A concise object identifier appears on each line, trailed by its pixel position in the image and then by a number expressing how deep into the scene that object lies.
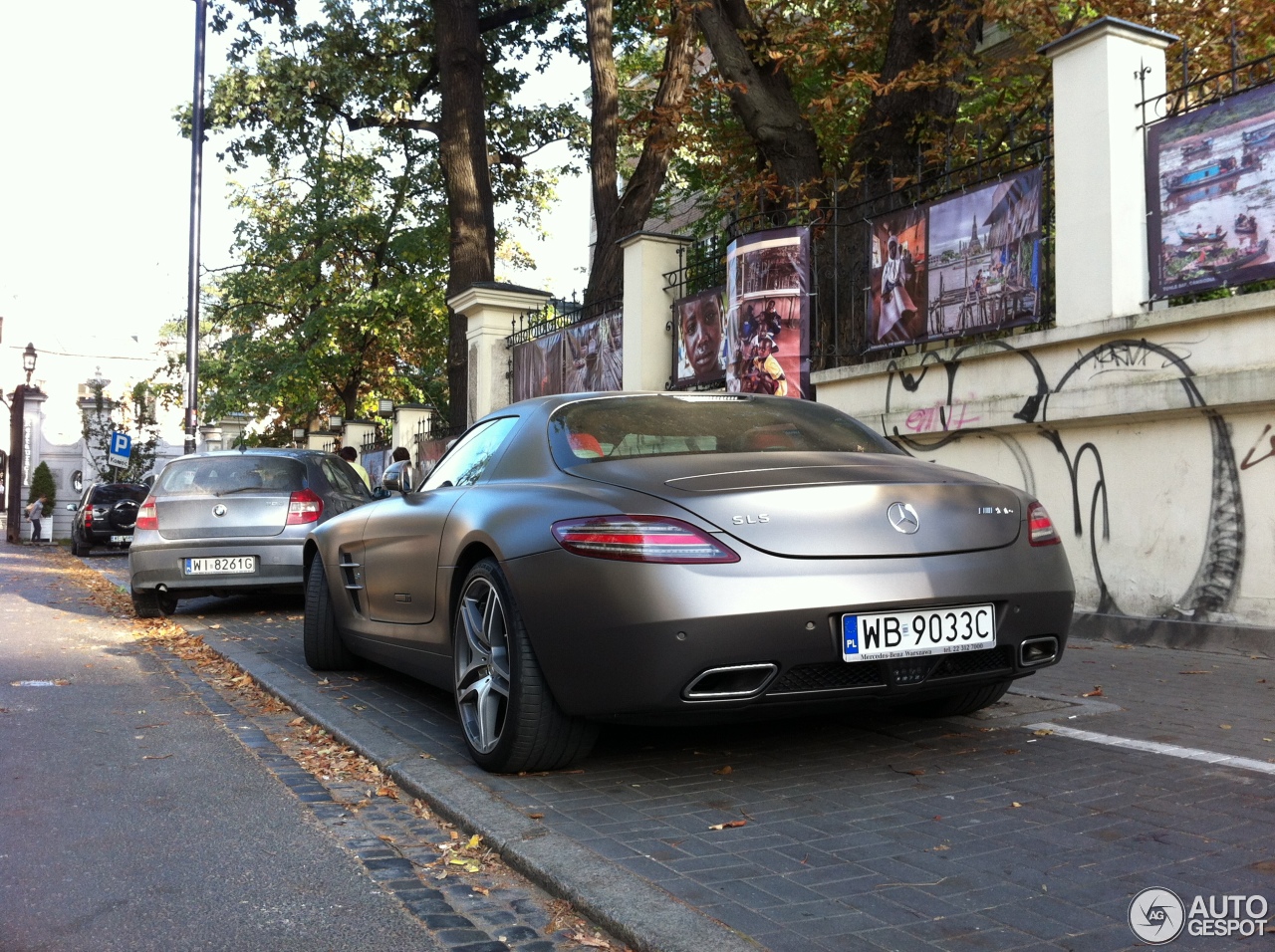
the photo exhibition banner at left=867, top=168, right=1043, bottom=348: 8.59
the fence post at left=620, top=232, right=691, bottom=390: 13.51
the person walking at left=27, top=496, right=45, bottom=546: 32.03
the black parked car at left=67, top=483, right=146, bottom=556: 25.14
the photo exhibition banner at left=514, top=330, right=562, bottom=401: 16.42
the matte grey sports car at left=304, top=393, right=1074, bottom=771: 3.84
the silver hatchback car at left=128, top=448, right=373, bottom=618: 10.55
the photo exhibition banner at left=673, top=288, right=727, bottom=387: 12.25
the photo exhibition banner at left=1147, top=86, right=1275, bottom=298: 6.94
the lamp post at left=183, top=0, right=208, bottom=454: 23.44
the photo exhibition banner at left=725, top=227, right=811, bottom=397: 10.59
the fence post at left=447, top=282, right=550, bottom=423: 18.14
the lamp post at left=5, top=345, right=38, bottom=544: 30.19
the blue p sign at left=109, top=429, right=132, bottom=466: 29.78
